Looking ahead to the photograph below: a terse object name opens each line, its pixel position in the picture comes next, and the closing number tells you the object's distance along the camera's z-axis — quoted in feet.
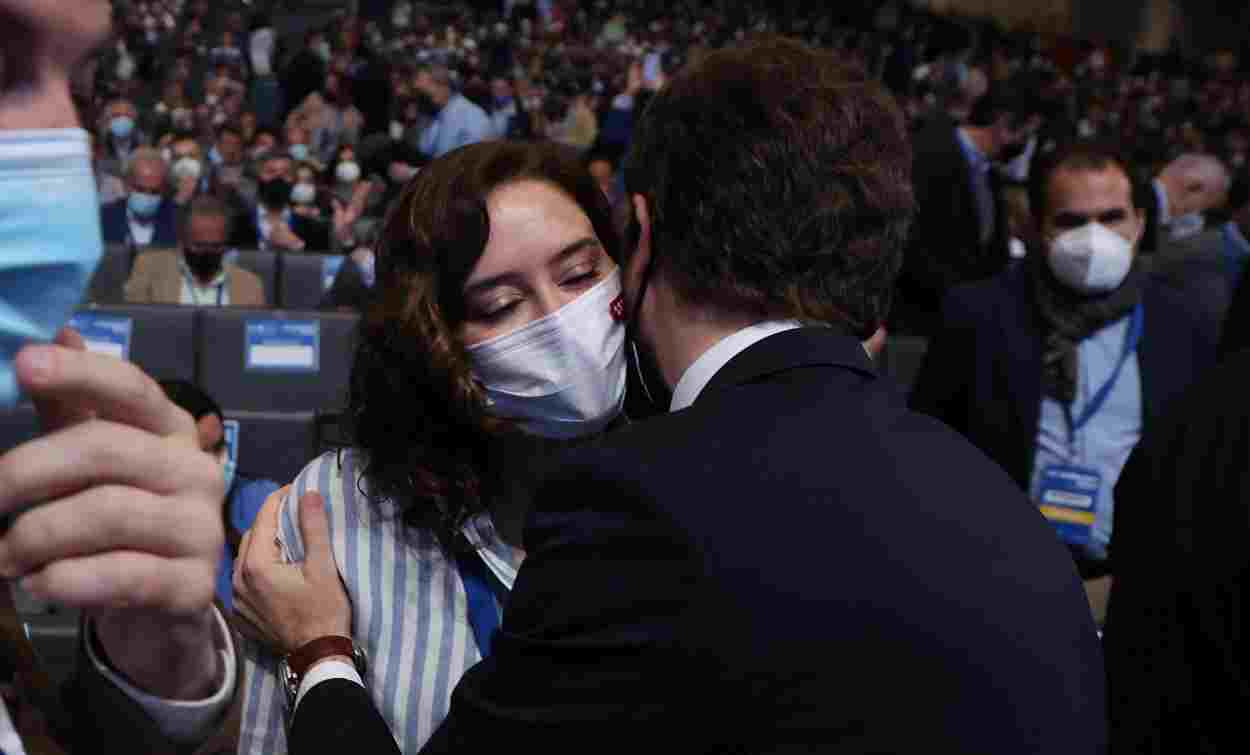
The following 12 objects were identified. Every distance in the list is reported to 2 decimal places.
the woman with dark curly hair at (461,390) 4.90
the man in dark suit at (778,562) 3.57
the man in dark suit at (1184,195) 22.86
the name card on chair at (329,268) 24.12
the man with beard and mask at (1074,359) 10.32
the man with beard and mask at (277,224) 26.81
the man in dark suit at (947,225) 16.29
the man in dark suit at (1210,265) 11.49
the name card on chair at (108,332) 17.62
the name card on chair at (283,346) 18.47
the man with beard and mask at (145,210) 25.61
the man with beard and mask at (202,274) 20.72
